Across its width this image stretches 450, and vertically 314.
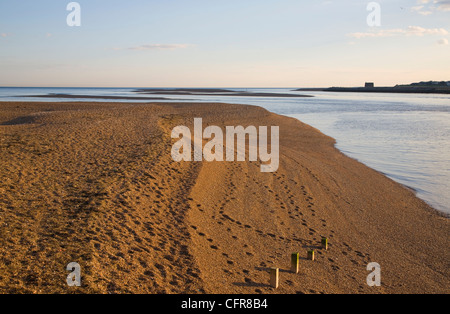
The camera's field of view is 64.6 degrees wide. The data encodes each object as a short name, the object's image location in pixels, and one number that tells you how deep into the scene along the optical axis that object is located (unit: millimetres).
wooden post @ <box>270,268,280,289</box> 6816
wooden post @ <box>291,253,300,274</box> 7590
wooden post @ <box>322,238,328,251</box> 8906
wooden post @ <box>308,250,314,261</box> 8266
